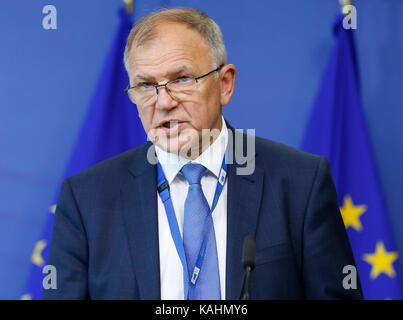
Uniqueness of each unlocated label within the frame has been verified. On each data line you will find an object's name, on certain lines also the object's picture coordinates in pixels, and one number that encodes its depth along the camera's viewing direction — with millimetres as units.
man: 3220
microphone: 3034
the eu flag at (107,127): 3783
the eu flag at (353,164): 3742
